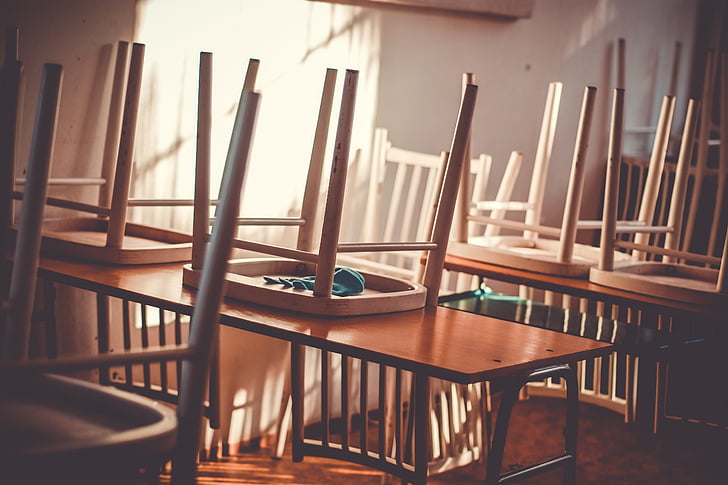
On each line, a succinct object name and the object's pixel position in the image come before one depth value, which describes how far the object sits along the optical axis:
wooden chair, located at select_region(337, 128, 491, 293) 3.10
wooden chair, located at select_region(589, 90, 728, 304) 2.31
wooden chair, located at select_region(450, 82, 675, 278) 2.43
